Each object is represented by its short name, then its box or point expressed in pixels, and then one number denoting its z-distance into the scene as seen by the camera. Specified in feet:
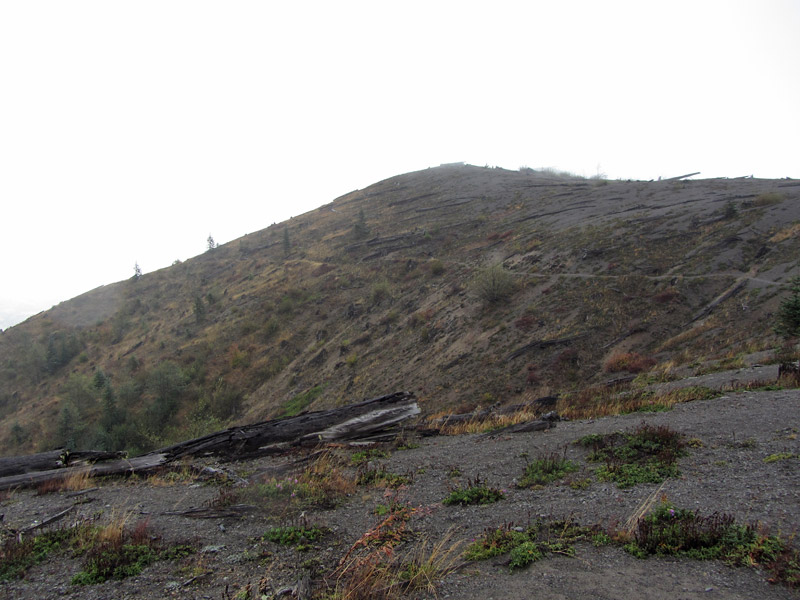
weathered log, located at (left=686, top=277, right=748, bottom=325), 57.09
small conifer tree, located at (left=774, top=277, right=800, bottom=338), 41.01
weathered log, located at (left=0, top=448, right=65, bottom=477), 29.14
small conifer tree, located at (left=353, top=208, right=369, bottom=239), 163.63
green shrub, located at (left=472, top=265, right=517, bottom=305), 79.97
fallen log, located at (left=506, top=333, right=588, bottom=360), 60.64
